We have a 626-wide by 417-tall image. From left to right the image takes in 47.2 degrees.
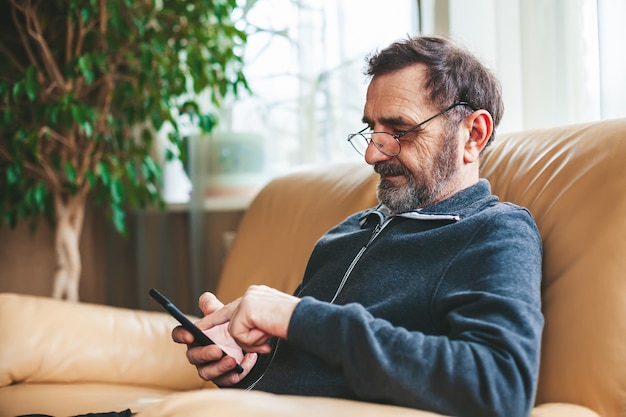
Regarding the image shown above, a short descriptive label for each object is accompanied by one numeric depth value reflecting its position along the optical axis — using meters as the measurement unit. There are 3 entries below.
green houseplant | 2.34
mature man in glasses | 0.87
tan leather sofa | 0.99
